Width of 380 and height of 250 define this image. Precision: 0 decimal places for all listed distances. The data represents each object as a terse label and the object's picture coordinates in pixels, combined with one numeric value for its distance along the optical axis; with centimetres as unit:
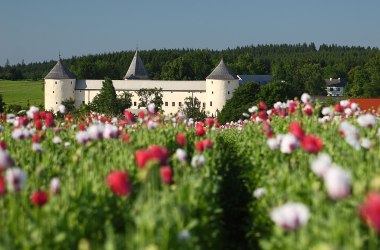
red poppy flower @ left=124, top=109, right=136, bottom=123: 1338
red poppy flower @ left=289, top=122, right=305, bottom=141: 878
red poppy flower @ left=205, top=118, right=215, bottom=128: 1600
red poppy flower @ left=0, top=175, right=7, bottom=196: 652
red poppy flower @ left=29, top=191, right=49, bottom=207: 680
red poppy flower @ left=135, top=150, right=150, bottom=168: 691
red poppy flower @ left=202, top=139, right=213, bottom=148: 1077
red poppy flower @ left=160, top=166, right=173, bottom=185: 705
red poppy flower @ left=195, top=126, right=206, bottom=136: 1258
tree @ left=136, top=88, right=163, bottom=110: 14142
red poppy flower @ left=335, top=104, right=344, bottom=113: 1374
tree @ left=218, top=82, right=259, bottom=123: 9482
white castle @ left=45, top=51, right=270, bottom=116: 13681
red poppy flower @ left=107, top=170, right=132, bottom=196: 614
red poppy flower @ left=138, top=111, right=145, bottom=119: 1474
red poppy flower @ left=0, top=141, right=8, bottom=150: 1008
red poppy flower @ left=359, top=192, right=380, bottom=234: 482
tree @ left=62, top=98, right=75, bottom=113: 13433
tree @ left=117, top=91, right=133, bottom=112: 12772
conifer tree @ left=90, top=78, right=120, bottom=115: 12166
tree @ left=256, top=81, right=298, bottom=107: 9354
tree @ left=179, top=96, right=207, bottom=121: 10457
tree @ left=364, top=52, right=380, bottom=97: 13365
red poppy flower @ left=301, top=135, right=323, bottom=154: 780
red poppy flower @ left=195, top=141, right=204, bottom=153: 1012
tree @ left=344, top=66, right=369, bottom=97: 14549
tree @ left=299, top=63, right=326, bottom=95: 17288
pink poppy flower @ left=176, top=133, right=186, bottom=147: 950
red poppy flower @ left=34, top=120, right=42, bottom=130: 1265
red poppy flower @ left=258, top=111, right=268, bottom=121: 1447
